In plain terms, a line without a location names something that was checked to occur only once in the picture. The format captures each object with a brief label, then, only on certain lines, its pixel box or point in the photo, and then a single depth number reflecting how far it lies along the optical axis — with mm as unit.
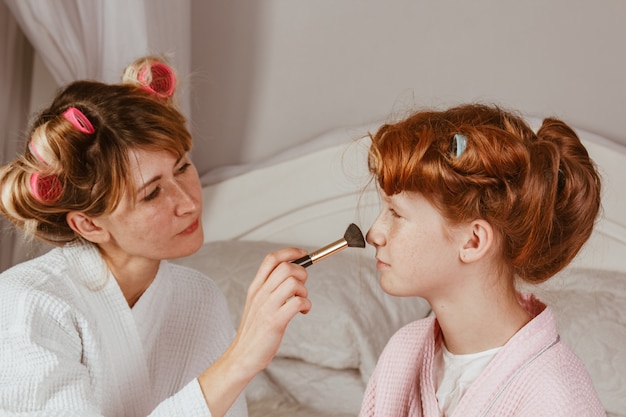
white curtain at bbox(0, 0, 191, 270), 1918
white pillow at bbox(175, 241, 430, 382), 1991
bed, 1889
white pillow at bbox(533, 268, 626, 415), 1773
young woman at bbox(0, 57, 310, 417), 1245
